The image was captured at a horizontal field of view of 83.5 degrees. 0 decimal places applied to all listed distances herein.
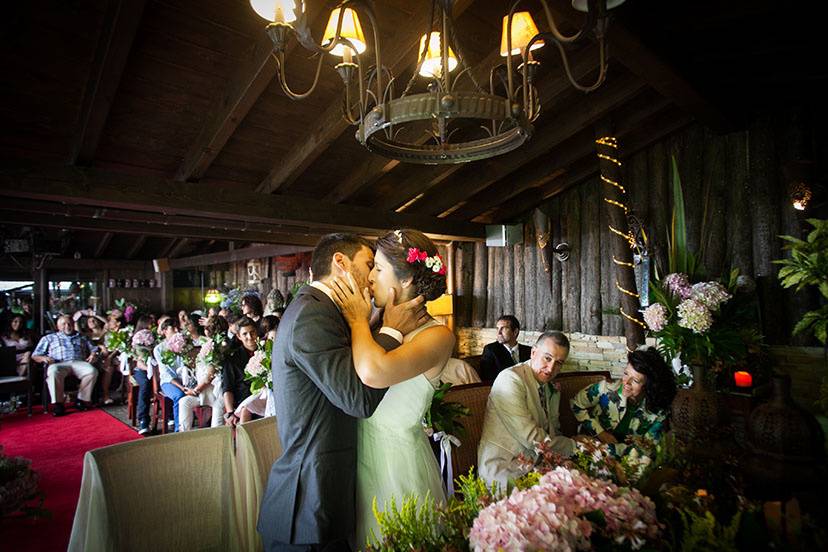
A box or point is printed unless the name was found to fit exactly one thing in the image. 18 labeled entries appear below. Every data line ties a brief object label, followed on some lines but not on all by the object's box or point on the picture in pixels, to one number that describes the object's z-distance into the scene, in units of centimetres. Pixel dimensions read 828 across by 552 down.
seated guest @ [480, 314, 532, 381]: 536
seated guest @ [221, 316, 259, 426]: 475
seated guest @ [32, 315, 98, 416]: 801
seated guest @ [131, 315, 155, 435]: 656
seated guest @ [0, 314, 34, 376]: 818
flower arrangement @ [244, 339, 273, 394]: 367
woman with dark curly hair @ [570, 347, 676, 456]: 297
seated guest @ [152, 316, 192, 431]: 545
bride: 173
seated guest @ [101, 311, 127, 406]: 877
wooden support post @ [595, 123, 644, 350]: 579
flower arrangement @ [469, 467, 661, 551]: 92
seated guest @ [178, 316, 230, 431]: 483
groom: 152
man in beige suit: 282
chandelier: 175
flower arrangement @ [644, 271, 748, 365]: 355
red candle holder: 434
